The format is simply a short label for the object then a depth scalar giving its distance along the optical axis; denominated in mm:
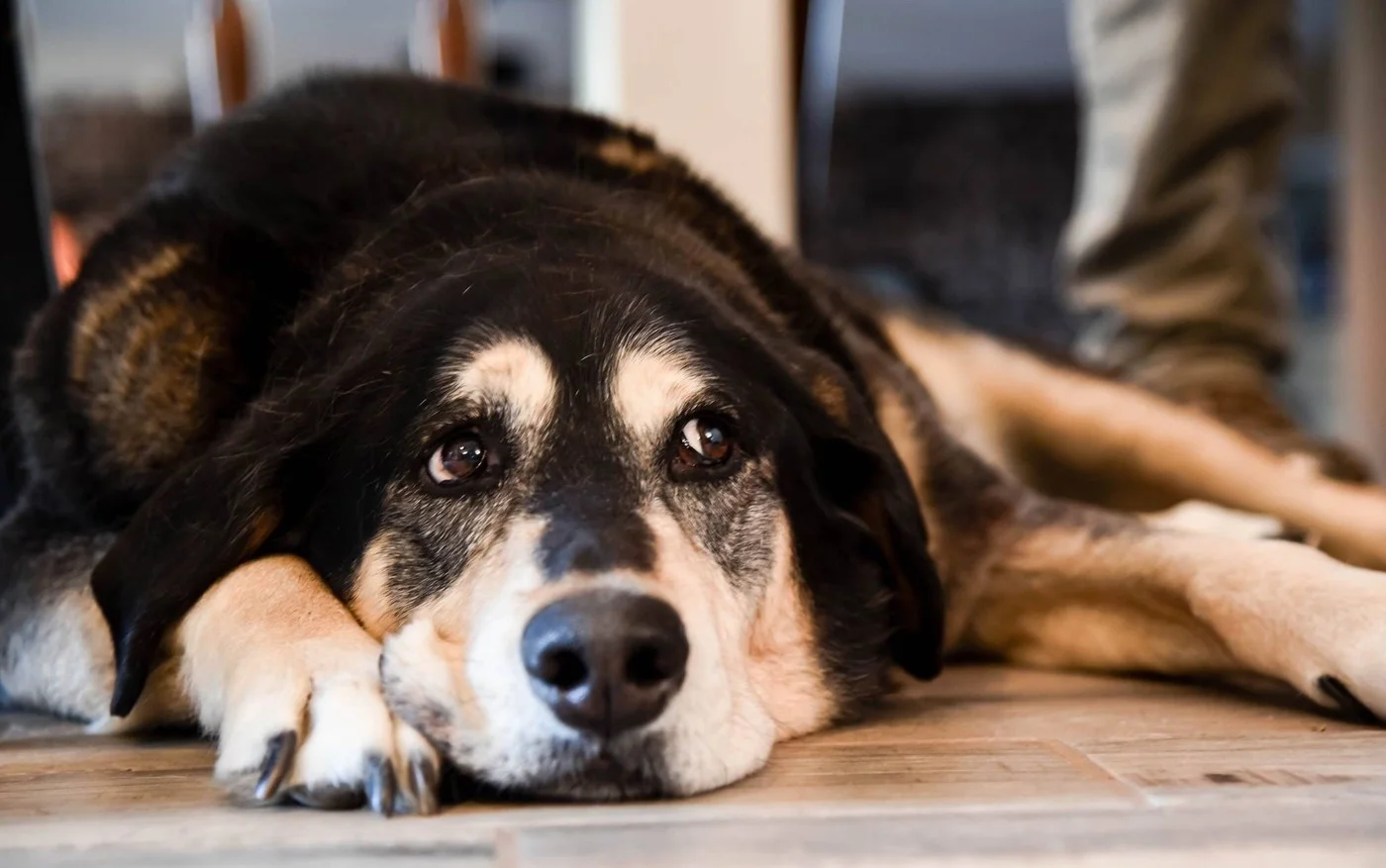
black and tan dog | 1228
